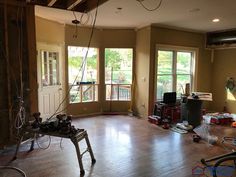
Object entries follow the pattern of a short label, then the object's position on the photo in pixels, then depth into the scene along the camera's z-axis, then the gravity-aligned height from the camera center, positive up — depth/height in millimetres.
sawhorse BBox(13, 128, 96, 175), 3014 -899
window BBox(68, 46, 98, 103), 6297 +70
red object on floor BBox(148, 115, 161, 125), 5702 -1169
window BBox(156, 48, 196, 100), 6410 +218
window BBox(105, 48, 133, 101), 6746 +112
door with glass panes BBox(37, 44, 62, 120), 5328 -77
